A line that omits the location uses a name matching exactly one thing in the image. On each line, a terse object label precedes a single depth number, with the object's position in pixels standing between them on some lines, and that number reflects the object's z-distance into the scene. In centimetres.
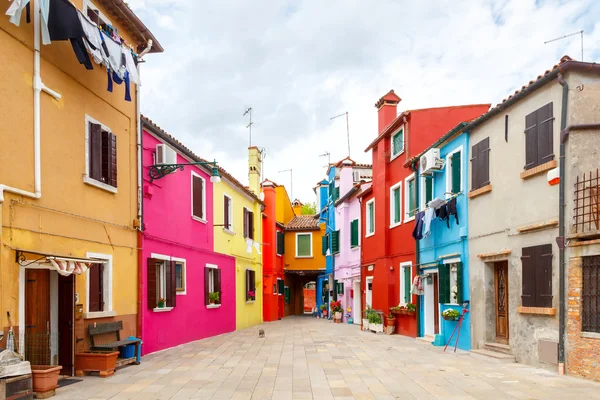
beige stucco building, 969
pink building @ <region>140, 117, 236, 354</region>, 1337
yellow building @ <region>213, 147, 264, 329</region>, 2053
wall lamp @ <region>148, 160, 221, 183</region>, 1349
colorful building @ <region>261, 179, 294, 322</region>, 2955
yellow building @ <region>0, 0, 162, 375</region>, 812
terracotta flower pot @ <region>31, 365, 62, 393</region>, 786
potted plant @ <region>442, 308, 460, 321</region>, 1380
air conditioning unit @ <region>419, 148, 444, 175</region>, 1520
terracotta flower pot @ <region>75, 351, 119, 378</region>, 979
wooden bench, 1025
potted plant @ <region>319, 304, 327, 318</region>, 3272
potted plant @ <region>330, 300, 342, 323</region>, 2772
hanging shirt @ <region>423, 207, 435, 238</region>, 1535
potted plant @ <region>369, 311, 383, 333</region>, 1978
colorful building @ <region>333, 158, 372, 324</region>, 2598
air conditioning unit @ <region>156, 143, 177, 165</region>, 1366
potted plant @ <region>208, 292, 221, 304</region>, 1859
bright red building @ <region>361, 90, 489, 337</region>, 1781
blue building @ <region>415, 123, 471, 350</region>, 1385
